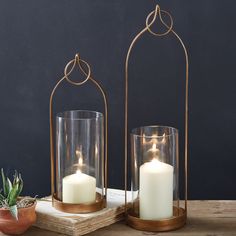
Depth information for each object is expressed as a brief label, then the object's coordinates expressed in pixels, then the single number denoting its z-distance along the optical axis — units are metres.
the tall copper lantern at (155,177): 2.02
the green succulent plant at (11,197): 1.96
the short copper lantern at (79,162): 2.06
